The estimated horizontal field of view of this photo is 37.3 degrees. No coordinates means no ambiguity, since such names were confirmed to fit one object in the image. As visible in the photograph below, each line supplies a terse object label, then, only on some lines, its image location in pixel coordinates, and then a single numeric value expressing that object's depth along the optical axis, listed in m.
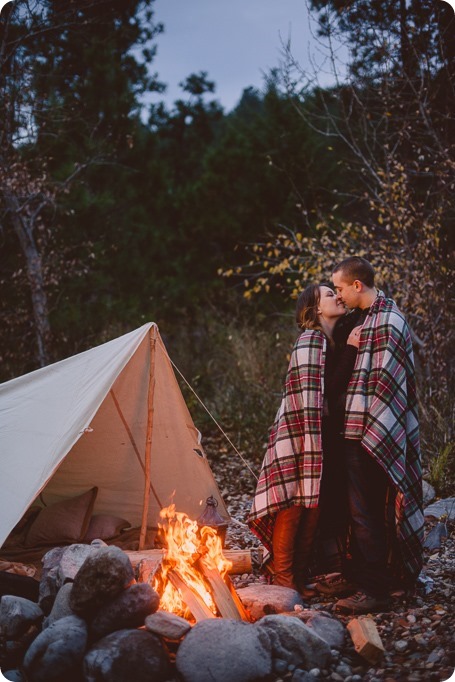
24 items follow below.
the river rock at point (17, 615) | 3.32
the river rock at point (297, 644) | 3.01
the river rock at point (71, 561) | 3.46
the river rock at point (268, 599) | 3.51
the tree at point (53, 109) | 8.56
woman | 3.74
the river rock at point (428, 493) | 5.43
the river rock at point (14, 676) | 3.07
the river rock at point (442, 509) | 4.95
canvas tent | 3.97
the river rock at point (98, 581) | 3.07
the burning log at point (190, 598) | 3.25
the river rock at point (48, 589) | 3.50
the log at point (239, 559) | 4.21
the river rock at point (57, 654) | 2.92
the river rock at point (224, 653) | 2.80
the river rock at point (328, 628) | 3.18
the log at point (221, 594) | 3.32
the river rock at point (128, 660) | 2.84
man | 3.60
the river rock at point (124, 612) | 3.04
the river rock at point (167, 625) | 2.99
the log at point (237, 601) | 3.43
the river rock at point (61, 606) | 3.21
